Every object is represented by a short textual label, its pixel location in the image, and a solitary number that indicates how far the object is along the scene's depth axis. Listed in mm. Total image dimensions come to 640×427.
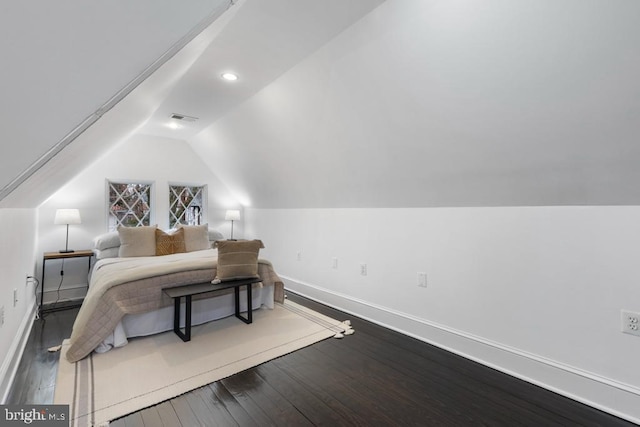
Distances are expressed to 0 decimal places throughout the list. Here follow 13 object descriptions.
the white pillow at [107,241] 3916
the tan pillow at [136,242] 3869
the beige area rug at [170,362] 1879
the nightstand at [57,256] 3641
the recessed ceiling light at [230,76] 2646
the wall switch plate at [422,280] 2812
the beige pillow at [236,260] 3020
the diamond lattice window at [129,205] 4578
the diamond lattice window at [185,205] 5129
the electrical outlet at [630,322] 1753
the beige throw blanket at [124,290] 2418
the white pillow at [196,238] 4324
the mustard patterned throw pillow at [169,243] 4059
